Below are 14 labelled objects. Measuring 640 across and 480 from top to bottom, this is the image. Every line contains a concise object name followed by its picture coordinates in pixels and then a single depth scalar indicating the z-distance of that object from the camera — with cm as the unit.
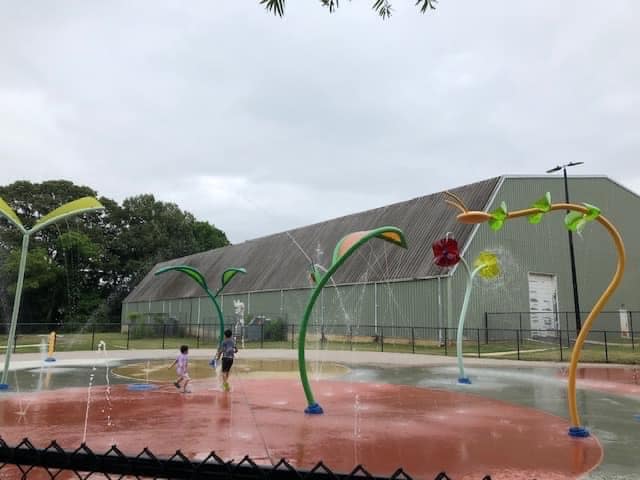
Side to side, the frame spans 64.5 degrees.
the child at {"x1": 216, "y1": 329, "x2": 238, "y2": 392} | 1372
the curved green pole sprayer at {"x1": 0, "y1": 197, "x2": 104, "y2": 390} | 1320
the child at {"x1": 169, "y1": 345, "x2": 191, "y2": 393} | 1335
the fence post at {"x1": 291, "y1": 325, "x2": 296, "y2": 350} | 3222
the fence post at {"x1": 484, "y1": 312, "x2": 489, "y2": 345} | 3038
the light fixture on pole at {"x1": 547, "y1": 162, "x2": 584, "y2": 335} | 2705
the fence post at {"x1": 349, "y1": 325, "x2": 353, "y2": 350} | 3419
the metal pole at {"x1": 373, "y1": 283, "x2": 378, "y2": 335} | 3338
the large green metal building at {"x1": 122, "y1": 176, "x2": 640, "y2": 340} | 3086
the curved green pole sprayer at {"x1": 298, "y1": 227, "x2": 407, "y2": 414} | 1035
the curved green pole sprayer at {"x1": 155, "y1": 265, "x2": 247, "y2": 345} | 2125
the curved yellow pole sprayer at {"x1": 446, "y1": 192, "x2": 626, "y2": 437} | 849
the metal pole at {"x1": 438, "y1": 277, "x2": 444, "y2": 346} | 2919
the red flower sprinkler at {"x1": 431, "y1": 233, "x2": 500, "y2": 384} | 1530
